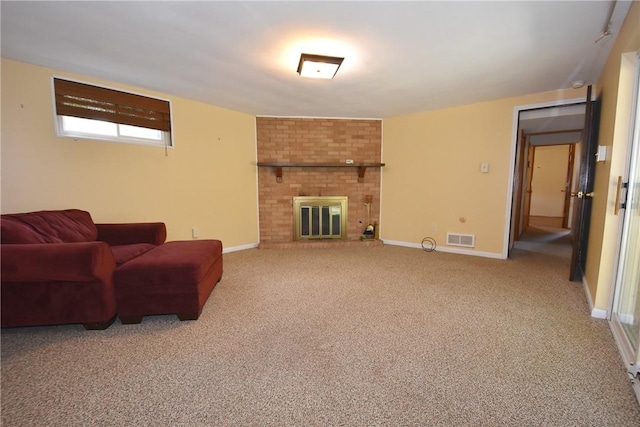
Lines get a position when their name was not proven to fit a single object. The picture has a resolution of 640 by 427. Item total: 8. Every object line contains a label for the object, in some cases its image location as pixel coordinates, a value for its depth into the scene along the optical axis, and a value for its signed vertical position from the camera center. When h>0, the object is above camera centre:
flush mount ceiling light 2.31 +0.98
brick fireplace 4.48 +0.24
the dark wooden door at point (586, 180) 2.67 +0.03
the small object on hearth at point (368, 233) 4.69 -0.84
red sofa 1.79 -0.65
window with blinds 2.77 +0.72
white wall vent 4.02 -0.83
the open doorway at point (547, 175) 3.80 +0.18
